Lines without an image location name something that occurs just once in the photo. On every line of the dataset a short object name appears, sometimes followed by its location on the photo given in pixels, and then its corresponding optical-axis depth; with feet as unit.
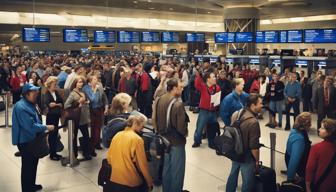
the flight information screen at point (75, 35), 60.73
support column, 71.67
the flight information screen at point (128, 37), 67.03
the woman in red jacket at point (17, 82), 48.37
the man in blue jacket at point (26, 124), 17.99
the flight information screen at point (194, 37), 79.46
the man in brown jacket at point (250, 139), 15.79
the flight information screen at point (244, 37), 71.00
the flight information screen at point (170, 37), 73.25
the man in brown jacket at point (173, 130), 17.57
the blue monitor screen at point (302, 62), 56.13
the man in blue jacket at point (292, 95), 35.50
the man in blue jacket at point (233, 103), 23.24
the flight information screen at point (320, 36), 59.47
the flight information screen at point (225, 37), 71.51
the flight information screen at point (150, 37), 70.49
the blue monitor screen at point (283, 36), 66.28
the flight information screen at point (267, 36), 67.21
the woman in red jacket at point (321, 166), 13.79
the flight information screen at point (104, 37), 64.80
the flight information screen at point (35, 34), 56.44
